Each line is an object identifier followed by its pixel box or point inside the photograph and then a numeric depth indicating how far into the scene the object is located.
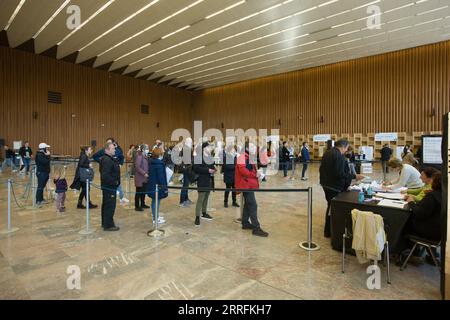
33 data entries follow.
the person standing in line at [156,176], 4.73
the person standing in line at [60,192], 5.42
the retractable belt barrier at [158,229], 3.66
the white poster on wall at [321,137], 17.59
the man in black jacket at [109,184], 4.38
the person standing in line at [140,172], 5.39
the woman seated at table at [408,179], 4.32
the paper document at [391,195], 3.62
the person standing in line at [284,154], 11.84
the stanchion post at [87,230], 4.27
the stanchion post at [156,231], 4.19
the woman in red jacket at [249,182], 4.25
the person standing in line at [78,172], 5.43
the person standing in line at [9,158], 13.54
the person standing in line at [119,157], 5.27
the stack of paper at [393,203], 3.09
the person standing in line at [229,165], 5.51
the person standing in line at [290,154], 12.05
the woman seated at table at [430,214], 2.76
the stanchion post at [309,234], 3.64
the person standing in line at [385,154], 11.70
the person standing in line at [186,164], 6.28
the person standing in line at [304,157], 10.62
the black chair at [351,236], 2.78
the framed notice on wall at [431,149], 6.50
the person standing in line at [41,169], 5.85
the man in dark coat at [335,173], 3.95
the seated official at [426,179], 3.30
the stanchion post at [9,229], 4.23
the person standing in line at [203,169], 4.86
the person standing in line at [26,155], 11.97
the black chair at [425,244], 2.73
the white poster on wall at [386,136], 14.98
